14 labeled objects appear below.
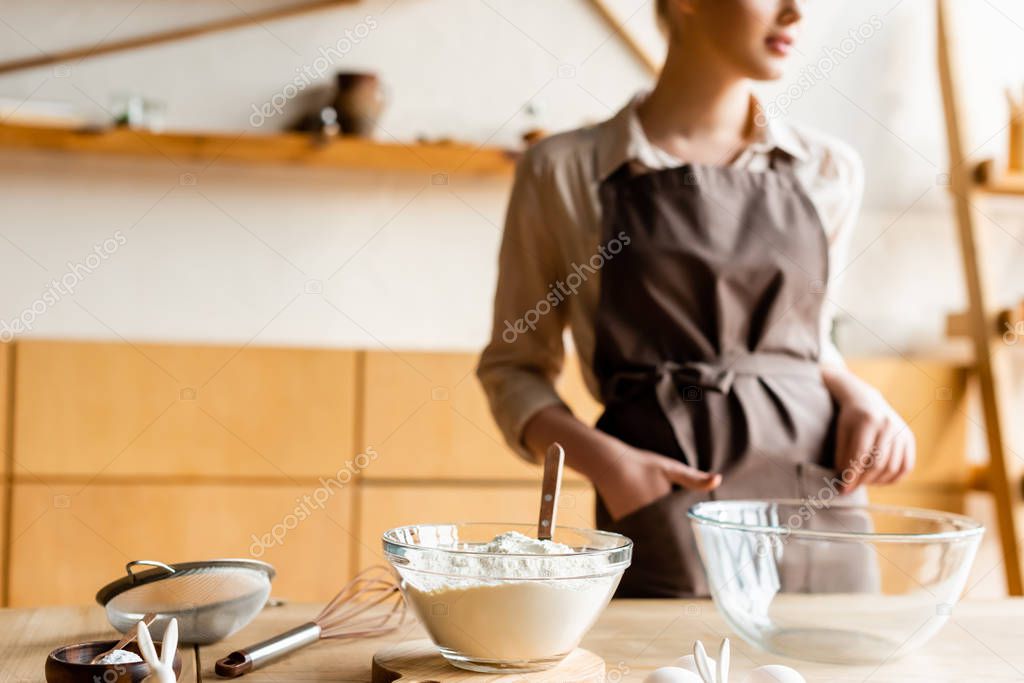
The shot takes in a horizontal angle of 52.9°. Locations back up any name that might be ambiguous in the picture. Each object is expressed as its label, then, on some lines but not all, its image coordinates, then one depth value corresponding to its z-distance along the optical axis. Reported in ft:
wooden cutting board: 2.25
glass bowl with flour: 2.21
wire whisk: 2.39
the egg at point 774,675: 2.12
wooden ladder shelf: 7.66
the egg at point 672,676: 2.10
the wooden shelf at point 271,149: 7.79
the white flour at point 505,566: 2.22
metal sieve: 2.54
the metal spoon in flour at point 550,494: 2.53
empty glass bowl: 2.45
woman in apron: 3.85
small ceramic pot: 8.08
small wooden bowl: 2.07
